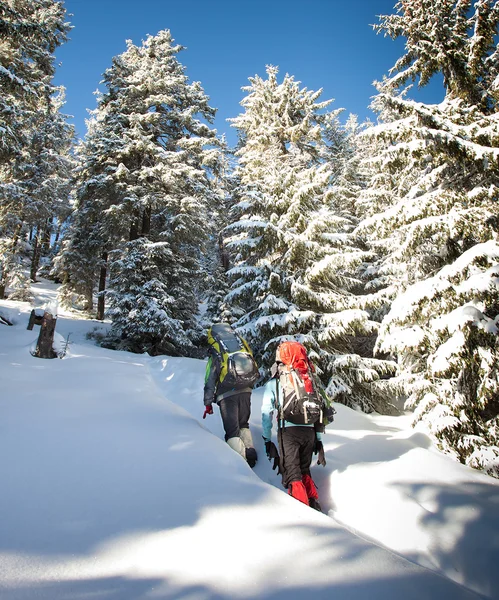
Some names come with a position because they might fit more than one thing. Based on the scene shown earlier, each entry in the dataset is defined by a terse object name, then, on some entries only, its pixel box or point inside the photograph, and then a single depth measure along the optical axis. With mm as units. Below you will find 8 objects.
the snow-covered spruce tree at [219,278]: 18797
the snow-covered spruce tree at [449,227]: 5691
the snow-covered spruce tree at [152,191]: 14258
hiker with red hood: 3994
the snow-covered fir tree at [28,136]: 10094
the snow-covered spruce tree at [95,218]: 15336
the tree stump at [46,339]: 8742
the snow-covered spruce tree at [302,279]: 9359
